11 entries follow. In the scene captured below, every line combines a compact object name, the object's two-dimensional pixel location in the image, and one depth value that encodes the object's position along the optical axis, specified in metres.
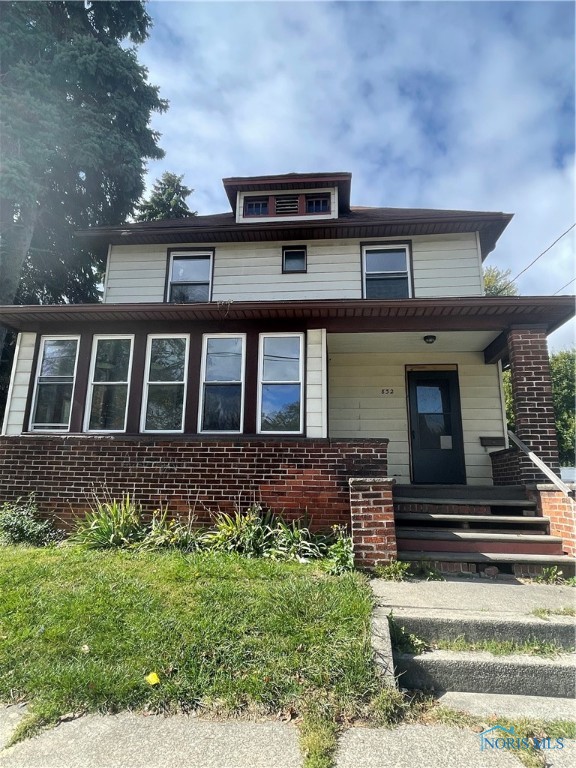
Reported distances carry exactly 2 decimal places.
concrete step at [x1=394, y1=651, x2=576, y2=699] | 2.72
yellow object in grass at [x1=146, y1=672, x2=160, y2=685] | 2.53
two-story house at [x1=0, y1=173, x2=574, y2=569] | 5.62
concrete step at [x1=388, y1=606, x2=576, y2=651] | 3.05
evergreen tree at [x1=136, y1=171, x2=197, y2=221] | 18.58
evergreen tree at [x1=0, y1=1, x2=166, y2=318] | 11.34
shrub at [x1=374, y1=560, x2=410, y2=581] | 4.13
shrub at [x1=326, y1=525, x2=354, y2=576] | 4.20
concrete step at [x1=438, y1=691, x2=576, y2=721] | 2.48
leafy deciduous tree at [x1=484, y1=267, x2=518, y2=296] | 20.48
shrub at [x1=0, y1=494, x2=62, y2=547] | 5.50
